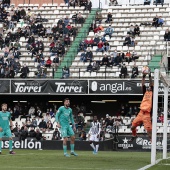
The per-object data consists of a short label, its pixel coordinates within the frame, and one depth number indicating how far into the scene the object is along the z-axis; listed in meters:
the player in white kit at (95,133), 32.03
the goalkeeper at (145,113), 22.09
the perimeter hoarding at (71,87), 42.59
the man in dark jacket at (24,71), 45.34
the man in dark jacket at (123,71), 43.38
